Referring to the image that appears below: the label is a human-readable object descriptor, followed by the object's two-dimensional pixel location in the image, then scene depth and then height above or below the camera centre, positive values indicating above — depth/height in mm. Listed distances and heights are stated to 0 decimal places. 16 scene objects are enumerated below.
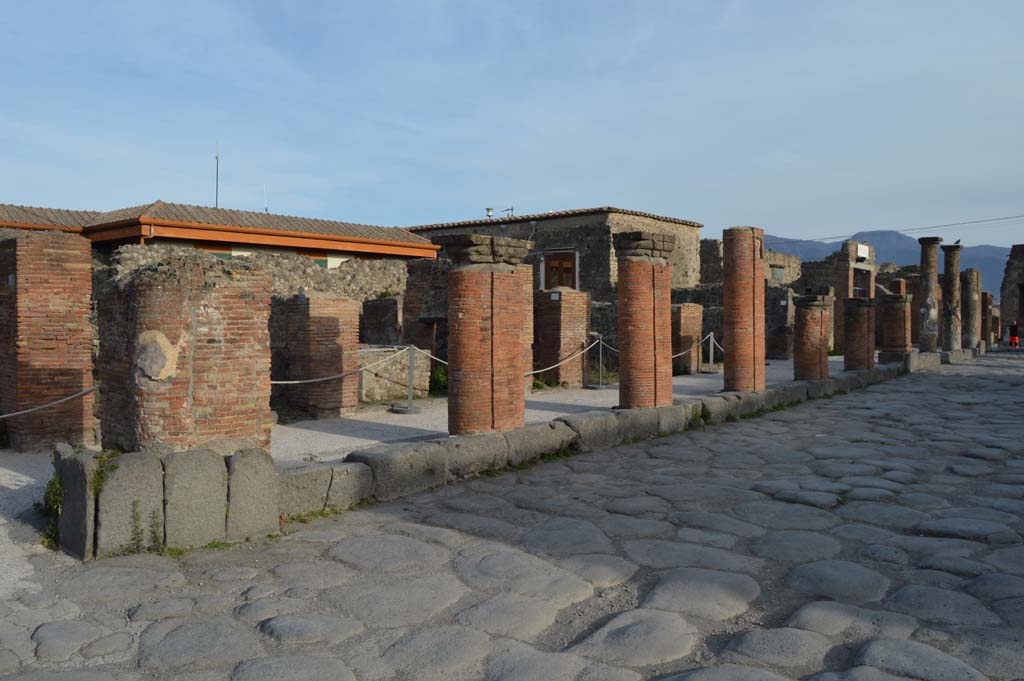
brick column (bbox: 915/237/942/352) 19078 +1019
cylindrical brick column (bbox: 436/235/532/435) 6750 +65
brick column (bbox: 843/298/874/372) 14352 +130
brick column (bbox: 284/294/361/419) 8820 -72
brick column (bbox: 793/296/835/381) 12109 -66
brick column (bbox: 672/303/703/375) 15000 +77
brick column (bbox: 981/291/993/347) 26531 +617
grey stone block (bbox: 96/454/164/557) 4129 -832
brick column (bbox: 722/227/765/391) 10375 +416
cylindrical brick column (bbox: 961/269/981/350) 23062 +925
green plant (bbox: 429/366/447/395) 11219 -548
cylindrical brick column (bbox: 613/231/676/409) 8695 +196
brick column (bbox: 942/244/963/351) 21500 +1111
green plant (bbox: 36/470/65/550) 4340 -935
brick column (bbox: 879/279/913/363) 16422 +266
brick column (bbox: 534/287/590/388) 12094 +162
